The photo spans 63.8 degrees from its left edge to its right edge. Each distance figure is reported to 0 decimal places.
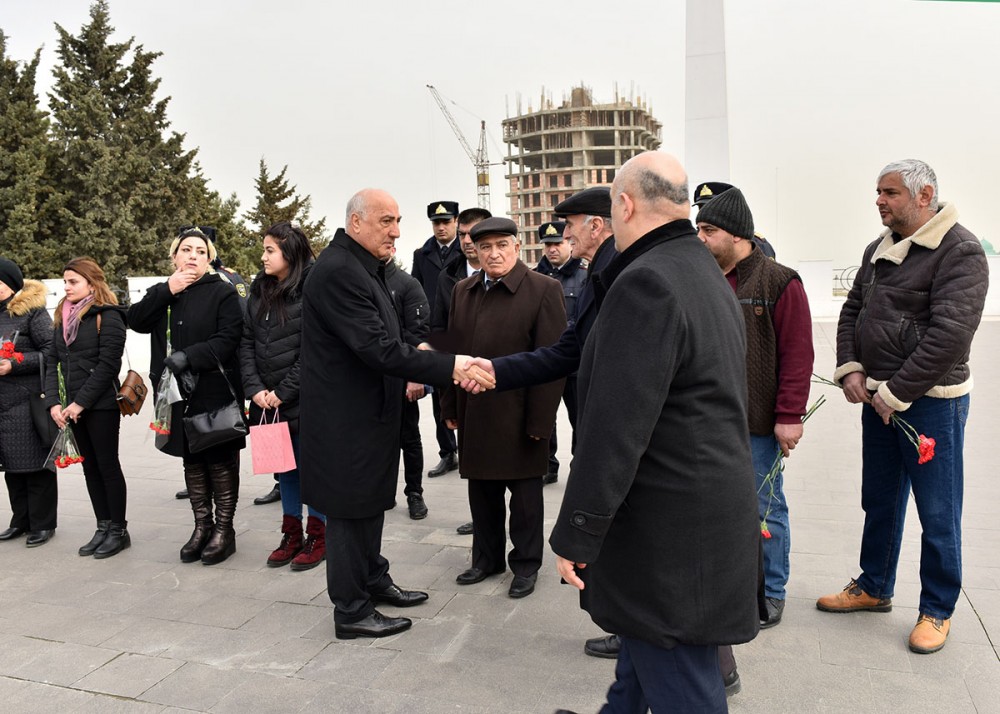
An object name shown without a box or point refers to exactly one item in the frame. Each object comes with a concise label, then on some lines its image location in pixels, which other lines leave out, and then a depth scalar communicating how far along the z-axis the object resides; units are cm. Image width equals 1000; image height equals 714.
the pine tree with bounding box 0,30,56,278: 2983
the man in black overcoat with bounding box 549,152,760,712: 205
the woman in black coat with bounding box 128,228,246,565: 479
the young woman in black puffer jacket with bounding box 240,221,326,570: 477
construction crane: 13439
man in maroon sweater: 344
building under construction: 12656
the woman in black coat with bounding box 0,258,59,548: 534
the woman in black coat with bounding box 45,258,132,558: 509
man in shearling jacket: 322
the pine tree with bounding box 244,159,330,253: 4119
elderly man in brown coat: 425
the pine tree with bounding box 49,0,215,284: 3241
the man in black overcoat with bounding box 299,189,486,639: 354
